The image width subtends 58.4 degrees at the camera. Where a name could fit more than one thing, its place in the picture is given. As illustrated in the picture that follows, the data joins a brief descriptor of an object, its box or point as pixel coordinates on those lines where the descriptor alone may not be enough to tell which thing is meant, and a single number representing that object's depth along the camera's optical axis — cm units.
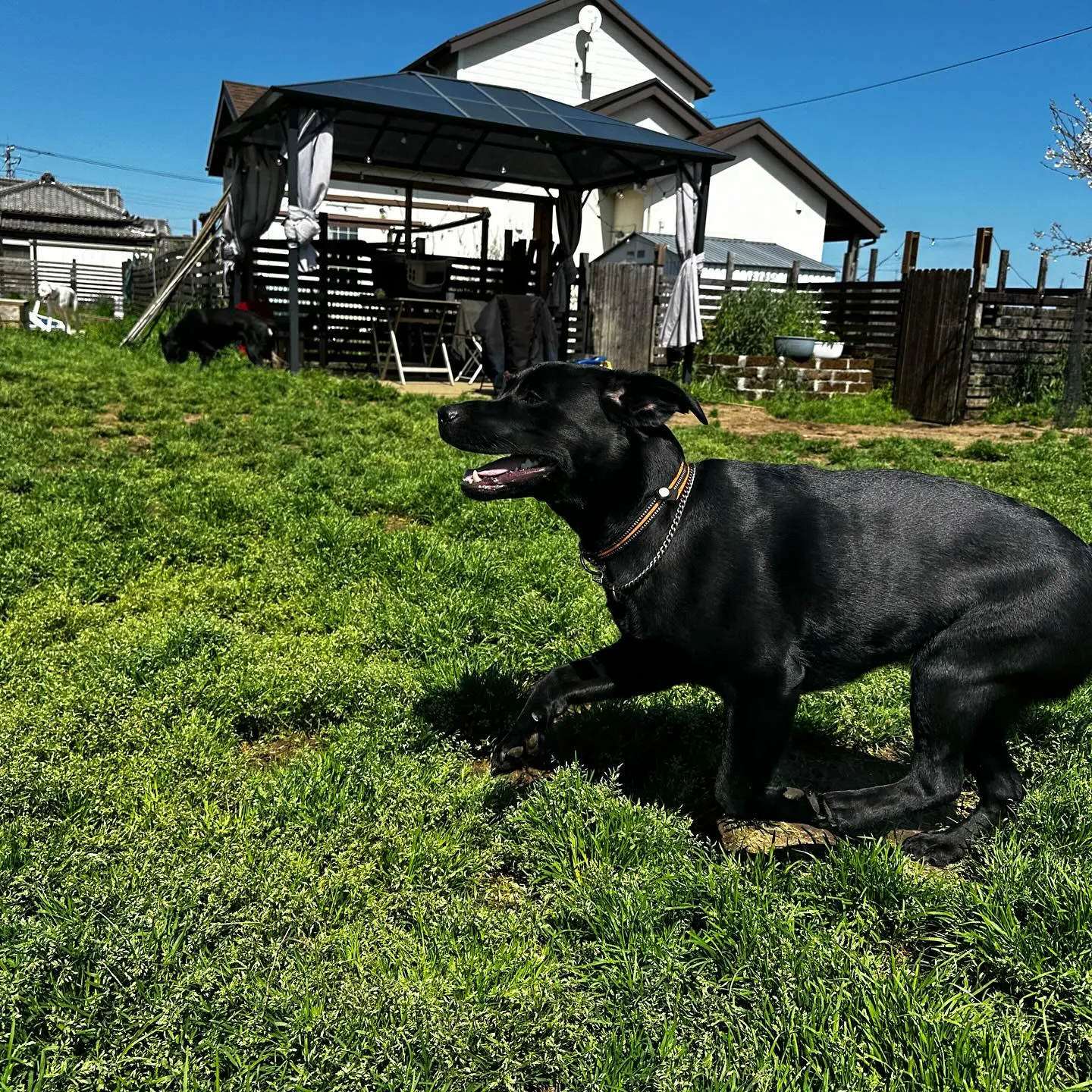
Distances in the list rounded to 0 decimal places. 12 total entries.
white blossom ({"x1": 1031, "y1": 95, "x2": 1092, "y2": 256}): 1555
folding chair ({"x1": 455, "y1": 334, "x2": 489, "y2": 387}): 1491
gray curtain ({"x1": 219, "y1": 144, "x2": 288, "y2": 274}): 1498
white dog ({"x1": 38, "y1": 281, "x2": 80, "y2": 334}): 2117
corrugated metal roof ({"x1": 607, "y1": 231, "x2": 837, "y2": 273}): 2655
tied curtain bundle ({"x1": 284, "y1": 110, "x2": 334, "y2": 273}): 1301
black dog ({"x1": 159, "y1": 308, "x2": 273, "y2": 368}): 1310
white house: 2727
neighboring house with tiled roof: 3734
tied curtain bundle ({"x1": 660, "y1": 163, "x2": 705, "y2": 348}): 1477
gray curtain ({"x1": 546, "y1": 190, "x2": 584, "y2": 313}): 1681
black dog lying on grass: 273
